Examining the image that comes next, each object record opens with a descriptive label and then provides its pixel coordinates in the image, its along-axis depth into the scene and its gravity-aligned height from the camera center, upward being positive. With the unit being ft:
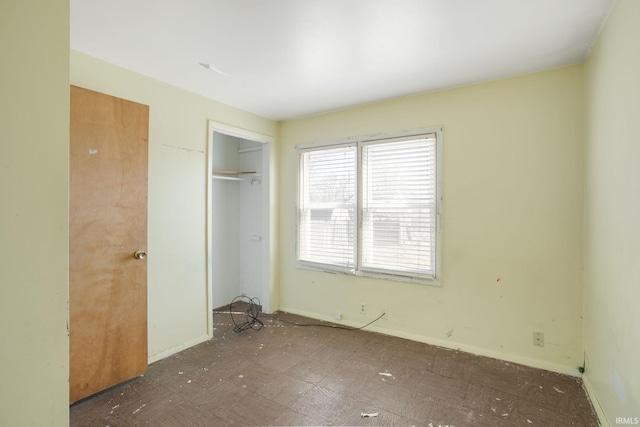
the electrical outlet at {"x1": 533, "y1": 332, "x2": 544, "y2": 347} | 8.29 -3.40
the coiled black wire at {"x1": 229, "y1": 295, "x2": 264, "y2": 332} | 11.39 -4.30
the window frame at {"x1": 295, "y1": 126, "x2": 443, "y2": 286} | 9.65 +0.13
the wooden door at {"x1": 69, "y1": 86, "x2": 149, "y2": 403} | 6.81 -0.73
